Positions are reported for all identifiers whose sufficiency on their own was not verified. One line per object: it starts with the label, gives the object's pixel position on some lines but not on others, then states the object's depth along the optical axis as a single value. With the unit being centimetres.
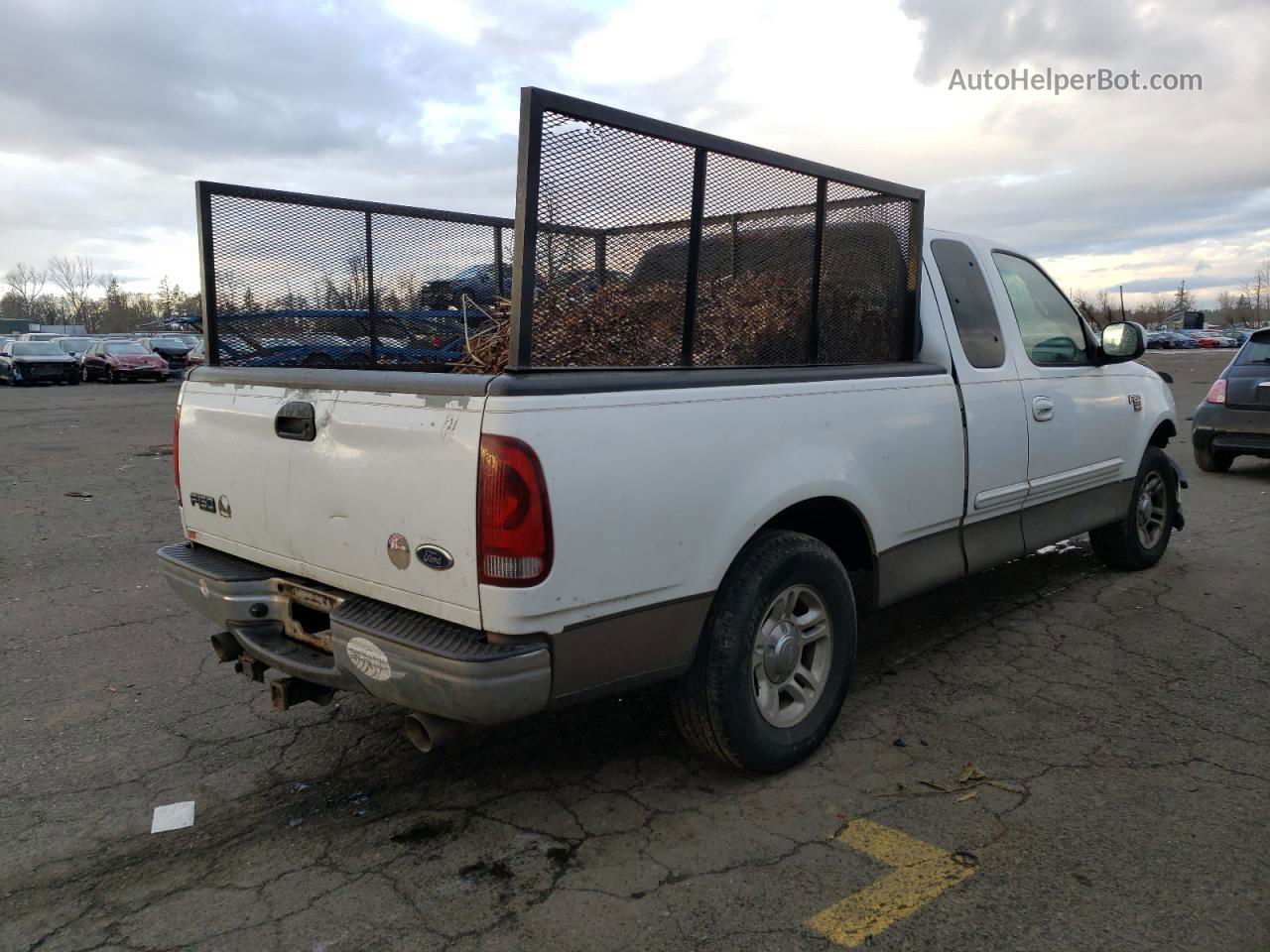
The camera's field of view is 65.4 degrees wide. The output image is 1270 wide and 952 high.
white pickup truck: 274
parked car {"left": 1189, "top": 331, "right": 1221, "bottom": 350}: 7572
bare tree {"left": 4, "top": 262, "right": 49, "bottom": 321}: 10506
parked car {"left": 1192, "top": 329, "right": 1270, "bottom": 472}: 991
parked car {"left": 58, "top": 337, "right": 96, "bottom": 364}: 3472
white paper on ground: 328
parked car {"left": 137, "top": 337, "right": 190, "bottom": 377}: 3803
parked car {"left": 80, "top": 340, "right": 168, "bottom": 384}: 3281
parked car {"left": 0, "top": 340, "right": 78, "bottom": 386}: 3127
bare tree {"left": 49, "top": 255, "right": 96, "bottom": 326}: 10069
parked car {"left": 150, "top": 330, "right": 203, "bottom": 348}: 3994
